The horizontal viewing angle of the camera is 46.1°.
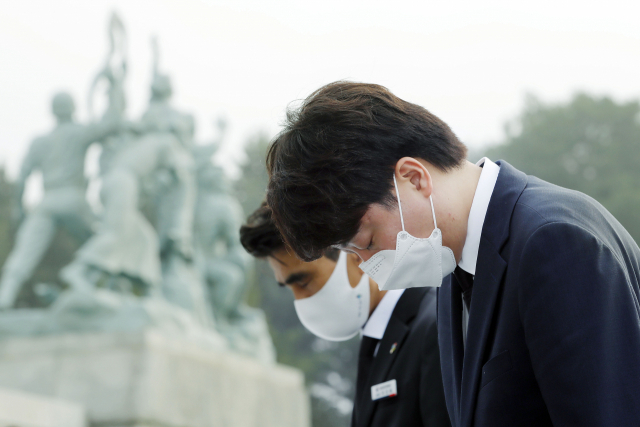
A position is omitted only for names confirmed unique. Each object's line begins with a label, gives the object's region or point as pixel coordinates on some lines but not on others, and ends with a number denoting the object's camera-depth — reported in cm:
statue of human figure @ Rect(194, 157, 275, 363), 999
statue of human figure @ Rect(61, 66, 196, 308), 791
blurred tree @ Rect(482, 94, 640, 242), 2398
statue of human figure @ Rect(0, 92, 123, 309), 830
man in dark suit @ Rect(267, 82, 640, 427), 117
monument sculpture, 700
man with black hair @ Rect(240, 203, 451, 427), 201
